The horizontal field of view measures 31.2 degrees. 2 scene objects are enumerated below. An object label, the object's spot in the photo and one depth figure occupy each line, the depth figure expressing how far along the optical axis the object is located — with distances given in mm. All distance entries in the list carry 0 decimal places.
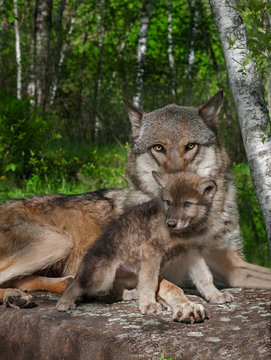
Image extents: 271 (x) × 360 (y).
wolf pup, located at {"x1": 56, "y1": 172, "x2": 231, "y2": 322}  3412
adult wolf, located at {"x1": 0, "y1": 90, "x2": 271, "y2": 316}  4148
